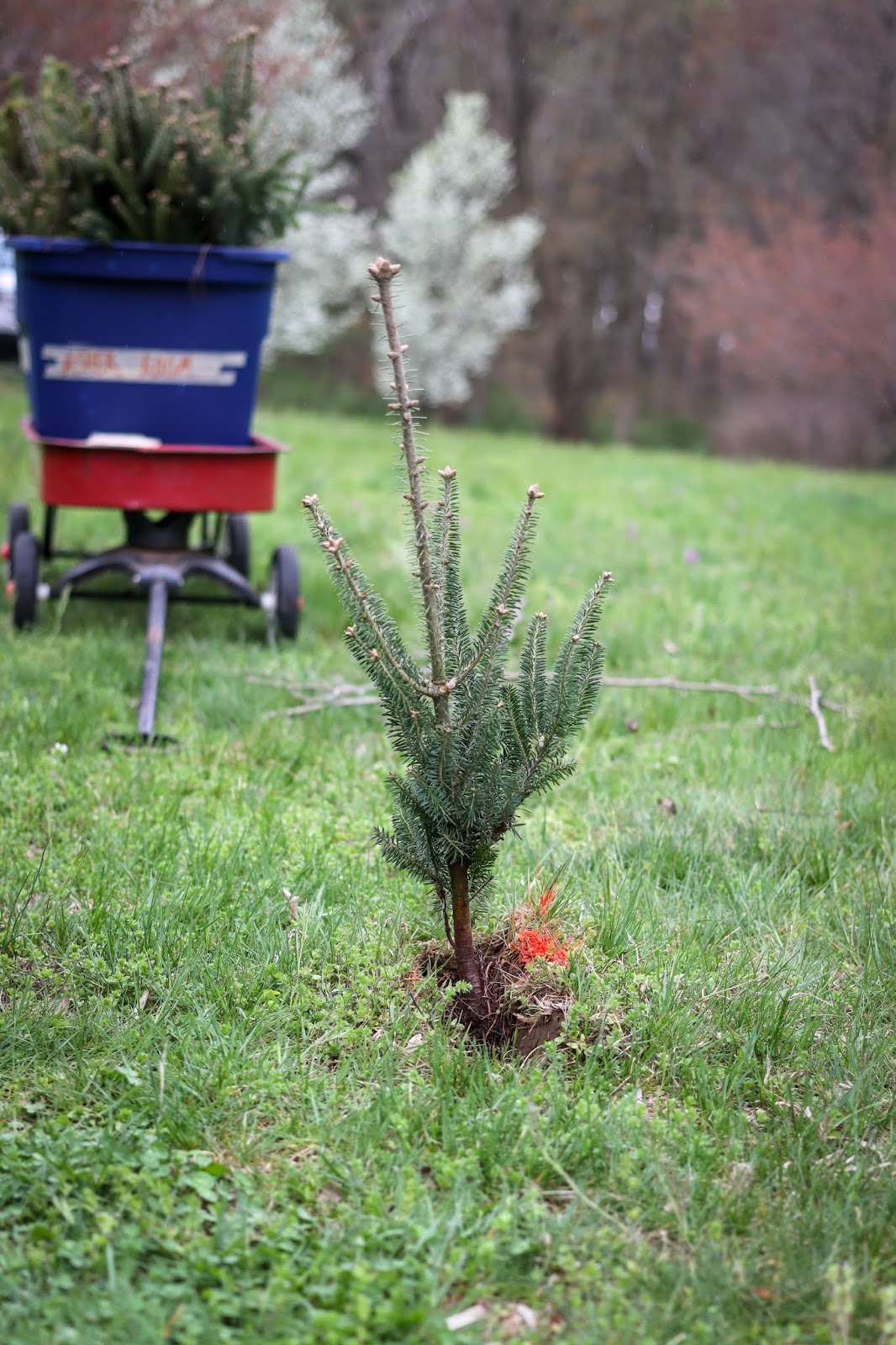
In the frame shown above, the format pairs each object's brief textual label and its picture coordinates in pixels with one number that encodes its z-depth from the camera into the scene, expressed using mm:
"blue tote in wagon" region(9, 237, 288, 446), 4281
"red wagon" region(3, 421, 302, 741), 4297
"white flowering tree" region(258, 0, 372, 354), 18752
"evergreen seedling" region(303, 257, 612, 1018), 2127
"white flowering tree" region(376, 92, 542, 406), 21938
